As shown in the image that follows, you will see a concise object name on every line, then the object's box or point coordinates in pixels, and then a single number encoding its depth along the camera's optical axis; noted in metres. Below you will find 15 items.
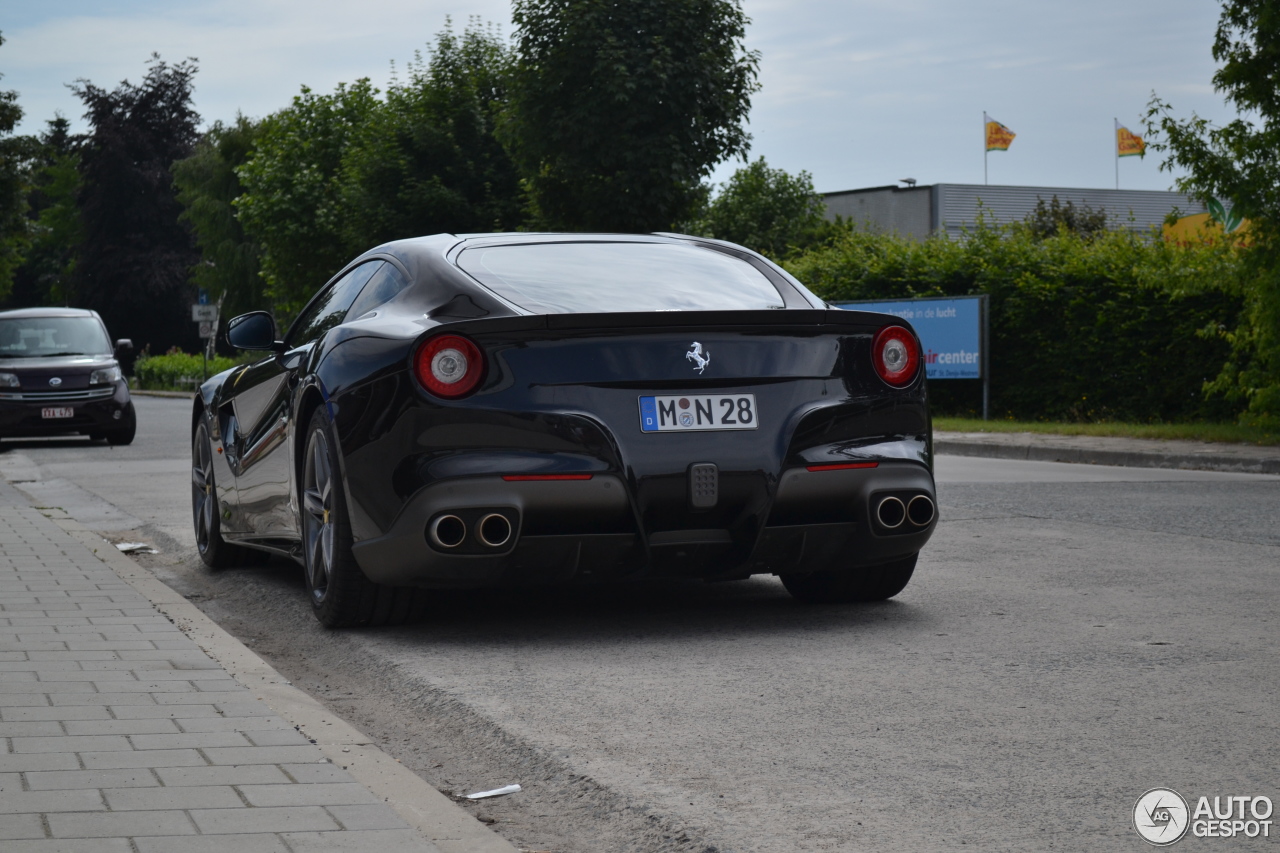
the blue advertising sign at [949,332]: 22.62
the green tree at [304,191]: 47.53
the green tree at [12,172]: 45.38
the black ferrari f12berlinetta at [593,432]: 5.29
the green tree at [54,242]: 83.00
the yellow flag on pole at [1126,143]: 62.00
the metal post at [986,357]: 22.27
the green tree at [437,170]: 35.62
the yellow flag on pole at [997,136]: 61.75
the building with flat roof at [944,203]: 56.97
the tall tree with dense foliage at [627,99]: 25.47
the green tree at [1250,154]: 16.80
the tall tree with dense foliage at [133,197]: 72.88
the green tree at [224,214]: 72.00
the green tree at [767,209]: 55.28
